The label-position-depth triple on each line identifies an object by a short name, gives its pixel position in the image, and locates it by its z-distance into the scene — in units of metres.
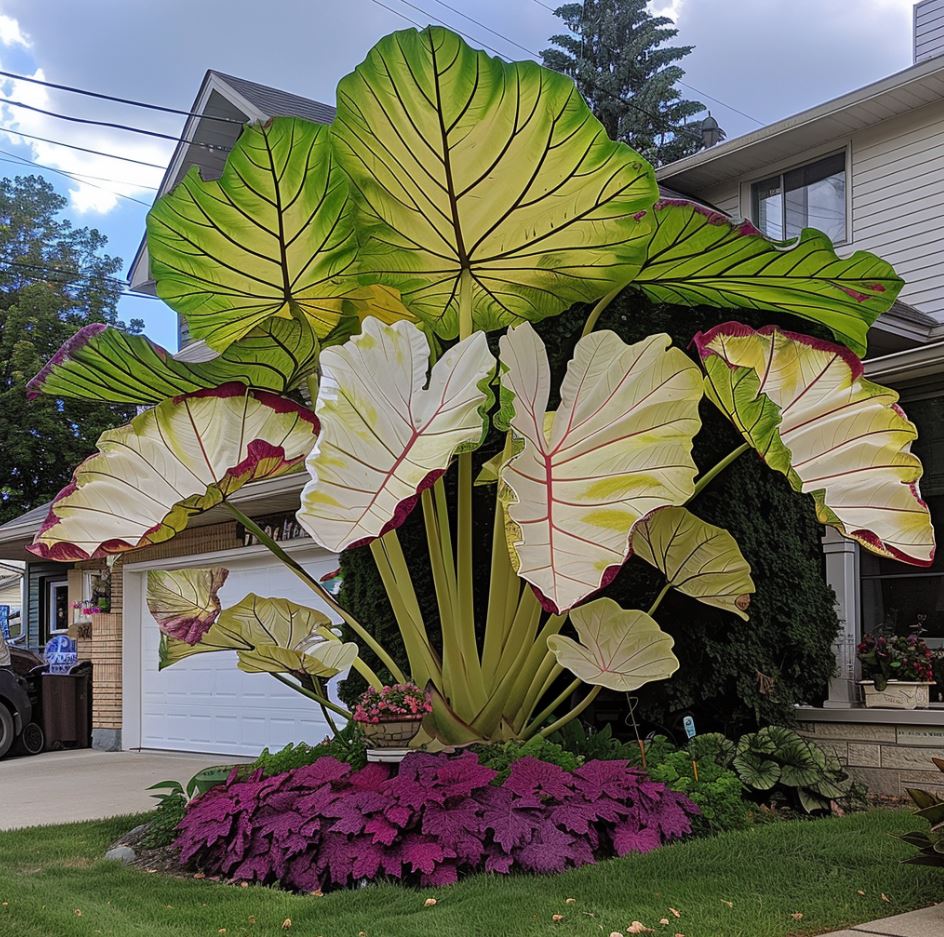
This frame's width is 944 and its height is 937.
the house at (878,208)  7.46
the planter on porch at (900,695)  6.61
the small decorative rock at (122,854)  5.59
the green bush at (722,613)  6.48
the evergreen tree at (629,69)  30.55
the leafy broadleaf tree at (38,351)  28.67
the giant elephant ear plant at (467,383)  4.54
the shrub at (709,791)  5.48
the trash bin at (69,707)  12.86
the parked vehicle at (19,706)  12.16
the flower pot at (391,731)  5.37
